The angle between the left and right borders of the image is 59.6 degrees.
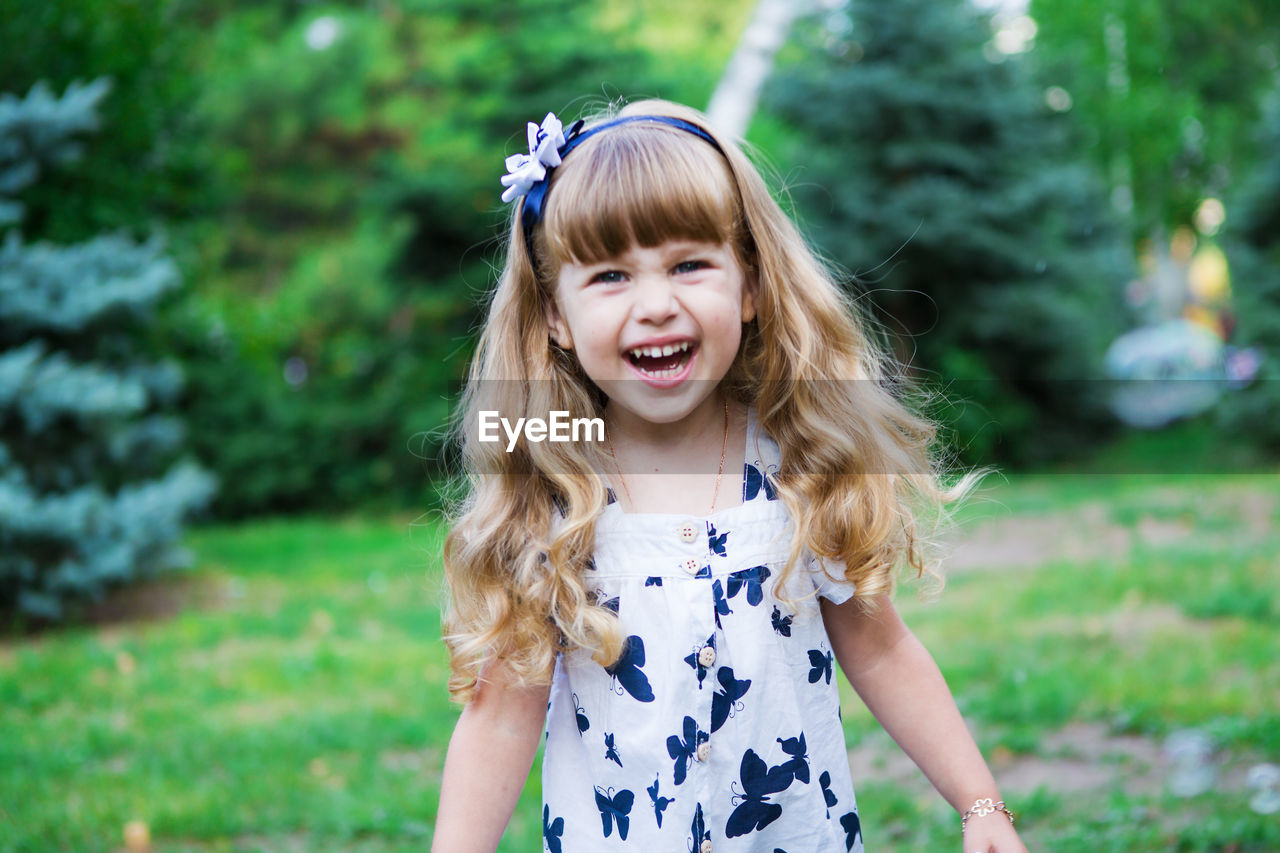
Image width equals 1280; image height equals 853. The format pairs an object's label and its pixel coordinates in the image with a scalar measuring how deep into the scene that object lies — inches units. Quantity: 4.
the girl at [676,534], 59.8
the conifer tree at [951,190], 385.1
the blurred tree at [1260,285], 386.9
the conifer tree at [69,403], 218.7
